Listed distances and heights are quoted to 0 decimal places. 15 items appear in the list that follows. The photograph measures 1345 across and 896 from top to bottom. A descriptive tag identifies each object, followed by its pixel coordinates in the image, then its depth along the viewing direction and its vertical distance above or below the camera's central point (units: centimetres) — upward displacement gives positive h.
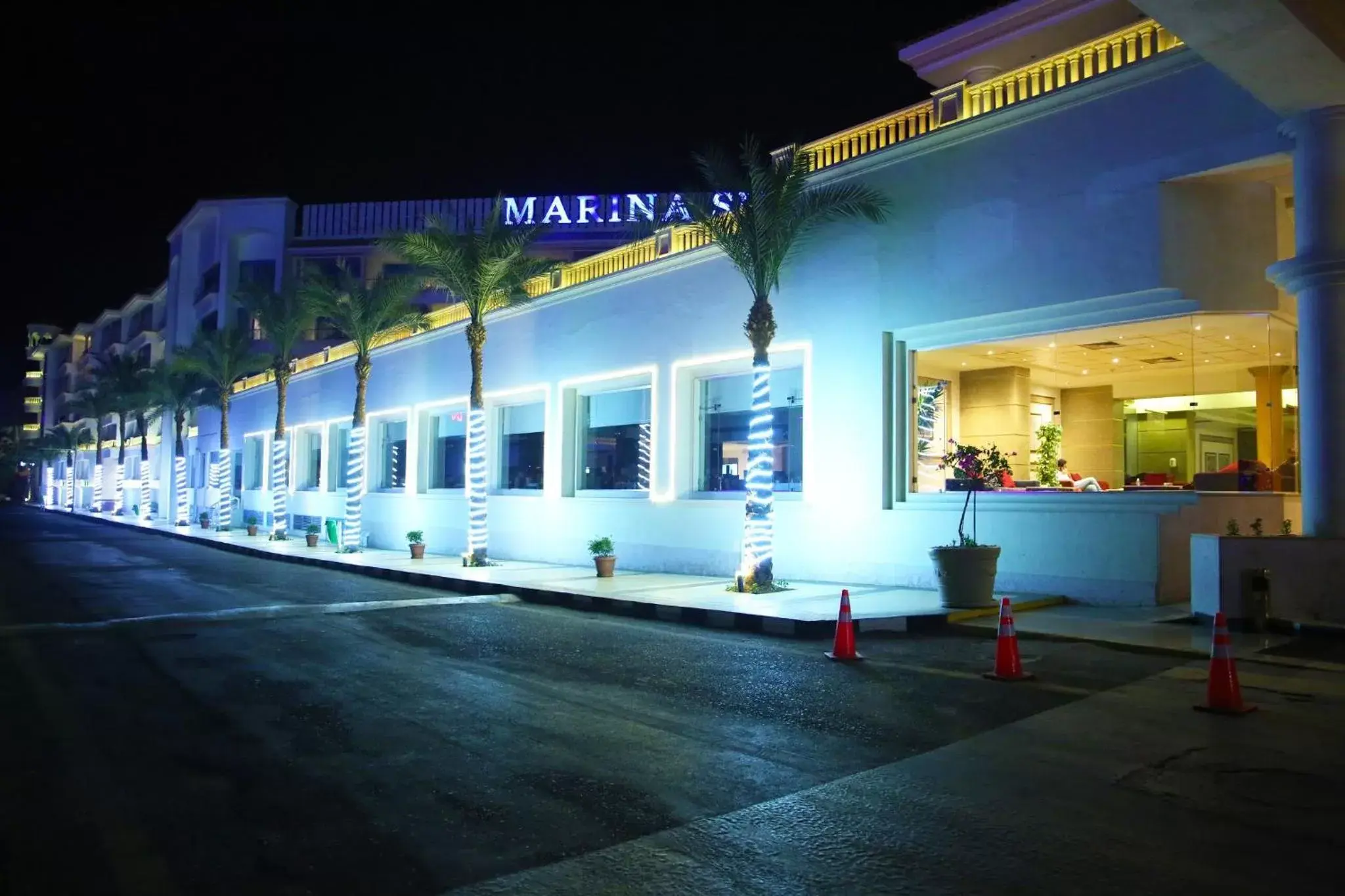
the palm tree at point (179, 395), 4847 +502
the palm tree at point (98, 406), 5899 +552
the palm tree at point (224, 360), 4112 +579
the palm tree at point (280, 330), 3369 +587
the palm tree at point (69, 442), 8244 +440
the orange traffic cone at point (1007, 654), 885 -147
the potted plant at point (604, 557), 1911 -126
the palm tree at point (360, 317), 2744 +528
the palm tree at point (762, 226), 1570 +464
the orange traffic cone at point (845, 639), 1016 -154
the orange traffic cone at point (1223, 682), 744 -144
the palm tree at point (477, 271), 2167 +528
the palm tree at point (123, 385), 5356 +622
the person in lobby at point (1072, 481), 1638 +33
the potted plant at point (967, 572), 1316 -103
